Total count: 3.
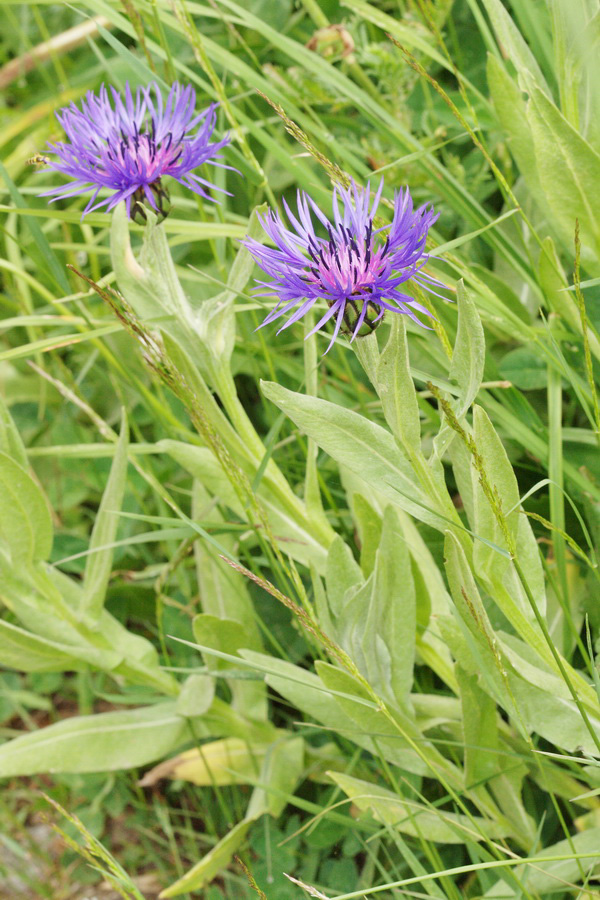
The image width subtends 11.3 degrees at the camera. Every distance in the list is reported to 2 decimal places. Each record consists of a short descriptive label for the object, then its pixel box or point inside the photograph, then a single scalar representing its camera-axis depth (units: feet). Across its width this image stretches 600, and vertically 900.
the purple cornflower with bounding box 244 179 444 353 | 2.72
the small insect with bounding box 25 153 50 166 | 2.92
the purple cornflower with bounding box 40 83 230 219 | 2.92
